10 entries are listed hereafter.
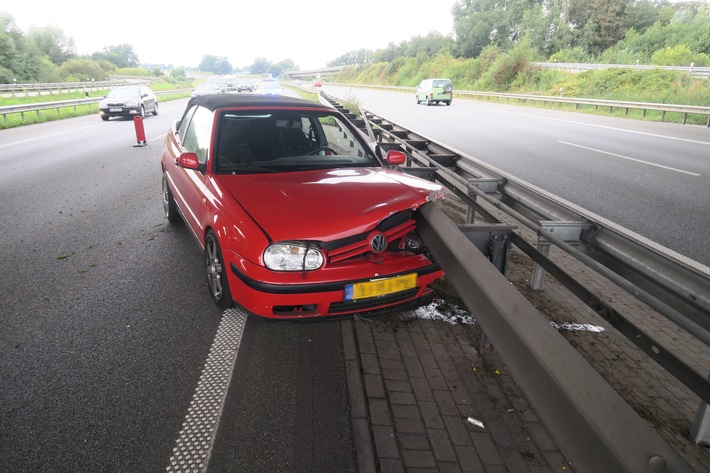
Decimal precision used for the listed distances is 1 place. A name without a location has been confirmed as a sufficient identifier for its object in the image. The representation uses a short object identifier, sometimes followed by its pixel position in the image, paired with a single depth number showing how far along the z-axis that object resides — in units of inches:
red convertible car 114.7
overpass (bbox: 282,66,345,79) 4948.3
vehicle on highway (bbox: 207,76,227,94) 1449.3
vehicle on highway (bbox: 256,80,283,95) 1325.0
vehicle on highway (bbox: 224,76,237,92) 1604.1
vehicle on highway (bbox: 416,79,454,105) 1096.8
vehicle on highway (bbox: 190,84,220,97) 1320.1
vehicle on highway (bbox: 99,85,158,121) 786.2
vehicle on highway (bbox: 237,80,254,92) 1620.9
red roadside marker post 496.1
